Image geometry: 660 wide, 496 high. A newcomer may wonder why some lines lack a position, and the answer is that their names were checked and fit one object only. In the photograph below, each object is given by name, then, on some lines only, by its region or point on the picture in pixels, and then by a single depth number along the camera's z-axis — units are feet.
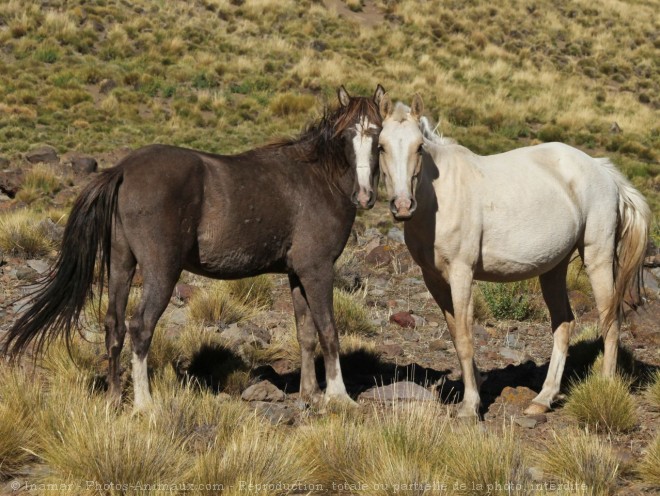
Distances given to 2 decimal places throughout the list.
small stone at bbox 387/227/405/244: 89.35
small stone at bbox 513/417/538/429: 43.27
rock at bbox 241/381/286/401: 45.68
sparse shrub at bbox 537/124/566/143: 161.07
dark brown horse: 39.73
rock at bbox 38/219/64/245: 77.05
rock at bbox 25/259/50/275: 69.06
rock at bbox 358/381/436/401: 44.98
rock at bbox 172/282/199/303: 66.13
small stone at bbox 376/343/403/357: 56.34
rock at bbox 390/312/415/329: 63.00
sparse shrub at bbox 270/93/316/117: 152.87
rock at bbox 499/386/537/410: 47.14
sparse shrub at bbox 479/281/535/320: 66.95
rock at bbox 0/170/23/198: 100.89
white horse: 42.42
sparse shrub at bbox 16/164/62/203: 97.30
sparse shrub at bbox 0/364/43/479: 33.53
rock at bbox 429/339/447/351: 58.23
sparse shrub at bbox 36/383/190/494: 30.58
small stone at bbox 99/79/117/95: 154.61
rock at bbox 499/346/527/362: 57.21
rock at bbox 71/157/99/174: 110.32
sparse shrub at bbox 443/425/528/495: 31.65
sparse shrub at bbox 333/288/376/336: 60.03
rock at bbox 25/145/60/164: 112.78
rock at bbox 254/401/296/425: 41.22
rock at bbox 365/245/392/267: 79.79
